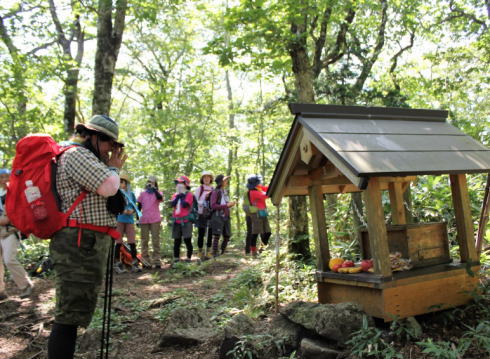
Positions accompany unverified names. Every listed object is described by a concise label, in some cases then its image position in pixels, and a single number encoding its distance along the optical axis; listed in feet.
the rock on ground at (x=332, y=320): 12.14
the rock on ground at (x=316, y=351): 11.83
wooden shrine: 12.64
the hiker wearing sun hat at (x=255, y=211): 32.78
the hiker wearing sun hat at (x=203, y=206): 33.50
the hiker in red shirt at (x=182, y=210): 31.12
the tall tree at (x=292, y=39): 25.29
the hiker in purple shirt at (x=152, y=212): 30.58
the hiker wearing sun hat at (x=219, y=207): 32.86
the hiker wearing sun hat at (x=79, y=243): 9.55
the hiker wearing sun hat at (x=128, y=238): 28.43
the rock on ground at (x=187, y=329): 14.85
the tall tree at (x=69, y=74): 37.06
